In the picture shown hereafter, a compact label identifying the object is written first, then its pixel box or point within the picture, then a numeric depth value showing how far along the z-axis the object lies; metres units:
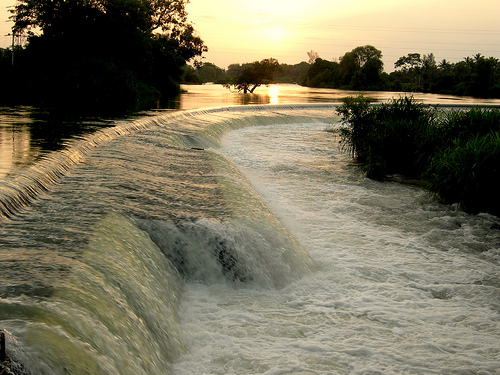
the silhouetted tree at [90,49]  18.48
